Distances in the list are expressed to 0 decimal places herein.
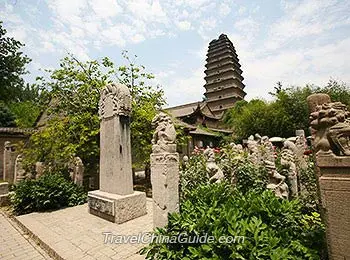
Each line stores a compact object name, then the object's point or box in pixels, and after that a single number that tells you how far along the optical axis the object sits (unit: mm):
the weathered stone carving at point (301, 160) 6571
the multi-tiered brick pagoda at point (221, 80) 38097
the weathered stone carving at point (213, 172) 5657
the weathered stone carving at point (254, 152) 7273
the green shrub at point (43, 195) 6742
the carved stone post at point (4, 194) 8149
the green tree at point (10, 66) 19031
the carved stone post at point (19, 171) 9371
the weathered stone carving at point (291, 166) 5562
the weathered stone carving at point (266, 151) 7057
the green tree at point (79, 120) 8977
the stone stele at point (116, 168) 5422
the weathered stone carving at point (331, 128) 2307
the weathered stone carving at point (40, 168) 9127
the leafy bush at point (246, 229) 2556
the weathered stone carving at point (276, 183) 4691
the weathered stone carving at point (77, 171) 8234
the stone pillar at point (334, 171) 2266
